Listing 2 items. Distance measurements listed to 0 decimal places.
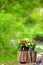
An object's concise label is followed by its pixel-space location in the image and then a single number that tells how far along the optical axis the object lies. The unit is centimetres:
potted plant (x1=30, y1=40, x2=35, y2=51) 848
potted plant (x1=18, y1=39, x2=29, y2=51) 837
